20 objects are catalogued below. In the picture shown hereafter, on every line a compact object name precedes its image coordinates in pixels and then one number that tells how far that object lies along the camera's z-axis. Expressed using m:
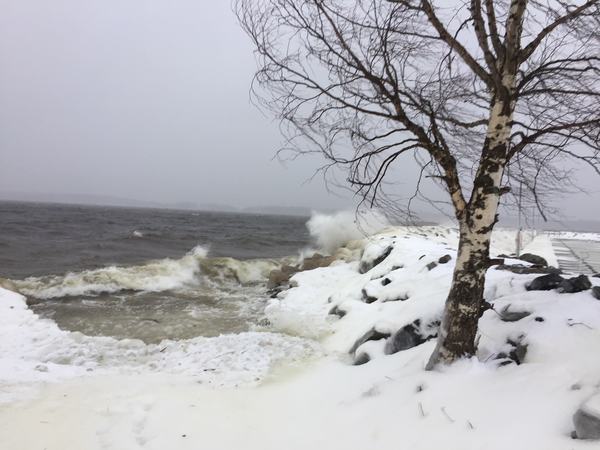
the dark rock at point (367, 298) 8.18
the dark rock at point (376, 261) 11.65
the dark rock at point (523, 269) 6.27
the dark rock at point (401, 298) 7.18
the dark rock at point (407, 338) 5.25
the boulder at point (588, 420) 2.47
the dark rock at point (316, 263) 14.96
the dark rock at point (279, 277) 13.29
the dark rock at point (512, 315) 4.38
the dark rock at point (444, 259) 7.79
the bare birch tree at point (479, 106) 3.34
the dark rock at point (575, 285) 4.57
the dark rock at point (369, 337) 5.88
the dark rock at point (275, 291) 11.42
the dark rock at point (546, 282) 4.95
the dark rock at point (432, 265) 7.84
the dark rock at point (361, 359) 5.49
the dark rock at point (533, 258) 9.40
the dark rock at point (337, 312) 8.26
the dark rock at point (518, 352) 3.74
